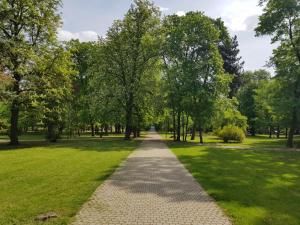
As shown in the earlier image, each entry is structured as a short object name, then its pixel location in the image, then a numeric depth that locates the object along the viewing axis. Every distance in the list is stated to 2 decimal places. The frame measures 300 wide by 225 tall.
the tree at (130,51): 24.69
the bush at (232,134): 26.65
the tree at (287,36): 19.76
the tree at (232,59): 41.05
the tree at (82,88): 25.99
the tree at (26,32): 18.38
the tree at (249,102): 43.59
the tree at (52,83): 19.76
